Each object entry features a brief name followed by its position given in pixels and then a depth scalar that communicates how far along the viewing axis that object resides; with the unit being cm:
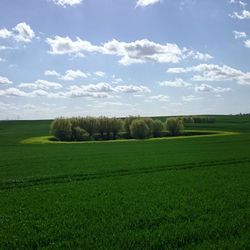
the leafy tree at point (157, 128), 8783
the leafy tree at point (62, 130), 7730
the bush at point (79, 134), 7875
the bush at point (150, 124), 8547
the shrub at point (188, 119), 12711
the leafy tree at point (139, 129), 8177
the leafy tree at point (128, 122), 8923
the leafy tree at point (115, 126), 8530
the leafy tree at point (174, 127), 8977
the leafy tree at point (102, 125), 8456
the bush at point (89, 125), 8397
